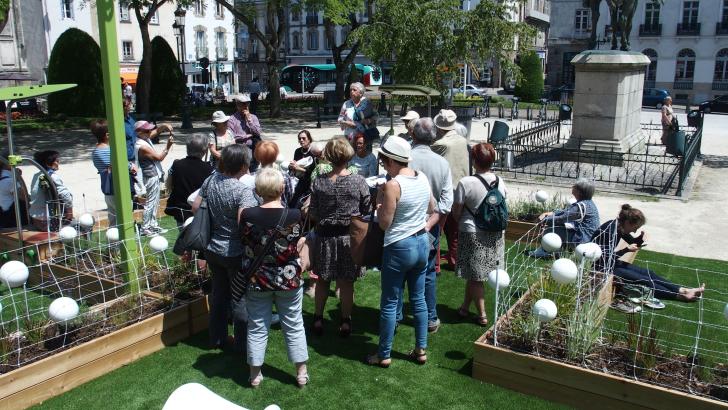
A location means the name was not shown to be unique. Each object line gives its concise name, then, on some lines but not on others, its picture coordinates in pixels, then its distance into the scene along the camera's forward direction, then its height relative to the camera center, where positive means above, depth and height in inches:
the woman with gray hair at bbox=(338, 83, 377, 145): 331.3 -22.1
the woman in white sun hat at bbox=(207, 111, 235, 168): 314.4 -31.5
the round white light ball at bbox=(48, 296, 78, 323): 185.5 -68.4
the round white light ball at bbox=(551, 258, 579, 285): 182.9 -56.4
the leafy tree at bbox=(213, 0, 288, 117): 990.7 +62.4
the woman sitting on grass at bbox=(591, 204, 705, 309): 249.1 -74.2
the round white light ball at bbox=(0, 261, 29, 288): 200.8 -62.9
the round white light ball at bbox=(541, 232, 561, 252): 211.8 -56.0
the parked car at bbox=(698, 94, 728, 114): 1440.7 -78.7
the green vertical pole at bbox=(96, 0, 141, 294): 210.7 -22.7
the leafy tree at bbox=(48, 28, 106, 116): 1006.4 -4.8
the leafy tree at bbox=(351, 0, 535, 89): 715.4 +38.8
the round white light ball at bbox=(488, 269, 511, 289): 194.9 -63.0
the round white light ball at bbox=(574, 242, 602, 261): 207.3 -57.8
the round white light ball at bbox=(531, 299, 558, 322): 178.5 -65.9
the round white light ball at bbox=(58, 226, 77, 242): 262.5 -66.1
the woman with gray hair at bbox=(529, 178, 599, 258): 263.4 -60.0
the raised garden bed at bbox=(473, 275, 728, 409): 167.9 -82.0
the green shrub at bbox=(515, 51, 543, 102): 1550.2 -24.9
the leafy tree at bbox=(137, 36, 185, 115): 1116.5 -15.7
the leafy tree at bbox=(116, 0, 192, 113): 965.2 +18.2
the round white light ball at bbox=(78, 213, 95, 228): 281.1 -64.7
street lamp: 928.3 +29.7
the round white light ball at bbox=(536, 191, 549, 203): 329.1 -63.8
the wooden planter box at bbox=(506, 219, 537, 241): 339.0 -83.4
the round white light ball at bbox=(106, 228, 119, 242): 255.0 -63.9
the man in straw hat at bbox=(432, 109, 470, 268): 275.1 -31.8
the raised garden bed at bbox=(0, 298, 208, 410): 176.9 -85.8
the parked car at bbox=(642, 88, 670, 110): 1603.1 -68.1
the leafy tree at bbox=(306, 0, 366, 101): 920.9 +78.8
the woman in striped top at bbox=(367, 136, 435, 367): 186.5 -47.0
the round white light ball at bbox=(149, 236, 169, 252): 232.2 -61.9
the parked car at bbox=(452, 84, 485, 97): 1692.9 -55.6
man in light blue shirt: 224.1 -34.9
